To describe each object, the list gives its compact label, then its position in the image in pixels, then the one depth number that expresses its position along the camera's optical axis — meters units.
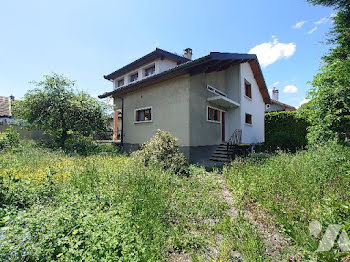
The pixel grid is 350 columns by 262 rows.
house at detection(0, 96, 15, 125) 14.73
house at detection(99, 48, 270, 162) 9.12
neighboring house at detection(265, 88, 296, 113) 24.40
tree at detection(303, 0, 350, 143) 5.46
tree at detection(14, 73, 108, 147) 11.27
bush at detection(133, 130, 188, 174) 6.59
